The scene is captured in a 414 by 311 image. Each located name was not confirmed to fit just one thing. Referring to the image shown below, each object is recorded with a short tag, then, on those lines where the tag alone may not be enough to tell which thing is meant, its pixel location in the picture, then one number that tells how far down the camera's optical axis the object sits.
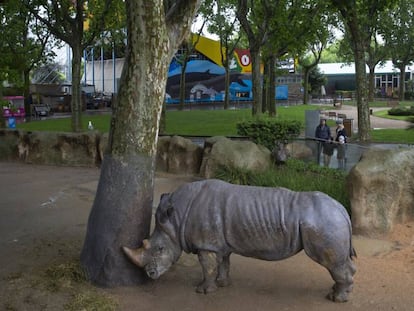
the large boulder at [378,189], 8.45
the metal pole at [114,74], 58.17
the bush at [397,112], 34.28
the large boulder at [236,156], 11.77
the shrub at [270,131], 12.96
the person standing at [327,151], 11.79
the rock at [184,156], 13.48
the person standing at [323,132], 15.34
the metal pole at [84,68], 63.70
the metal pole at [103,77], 62.05
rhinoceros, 5.62
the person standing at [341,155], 11.43
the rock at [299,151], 12.40
